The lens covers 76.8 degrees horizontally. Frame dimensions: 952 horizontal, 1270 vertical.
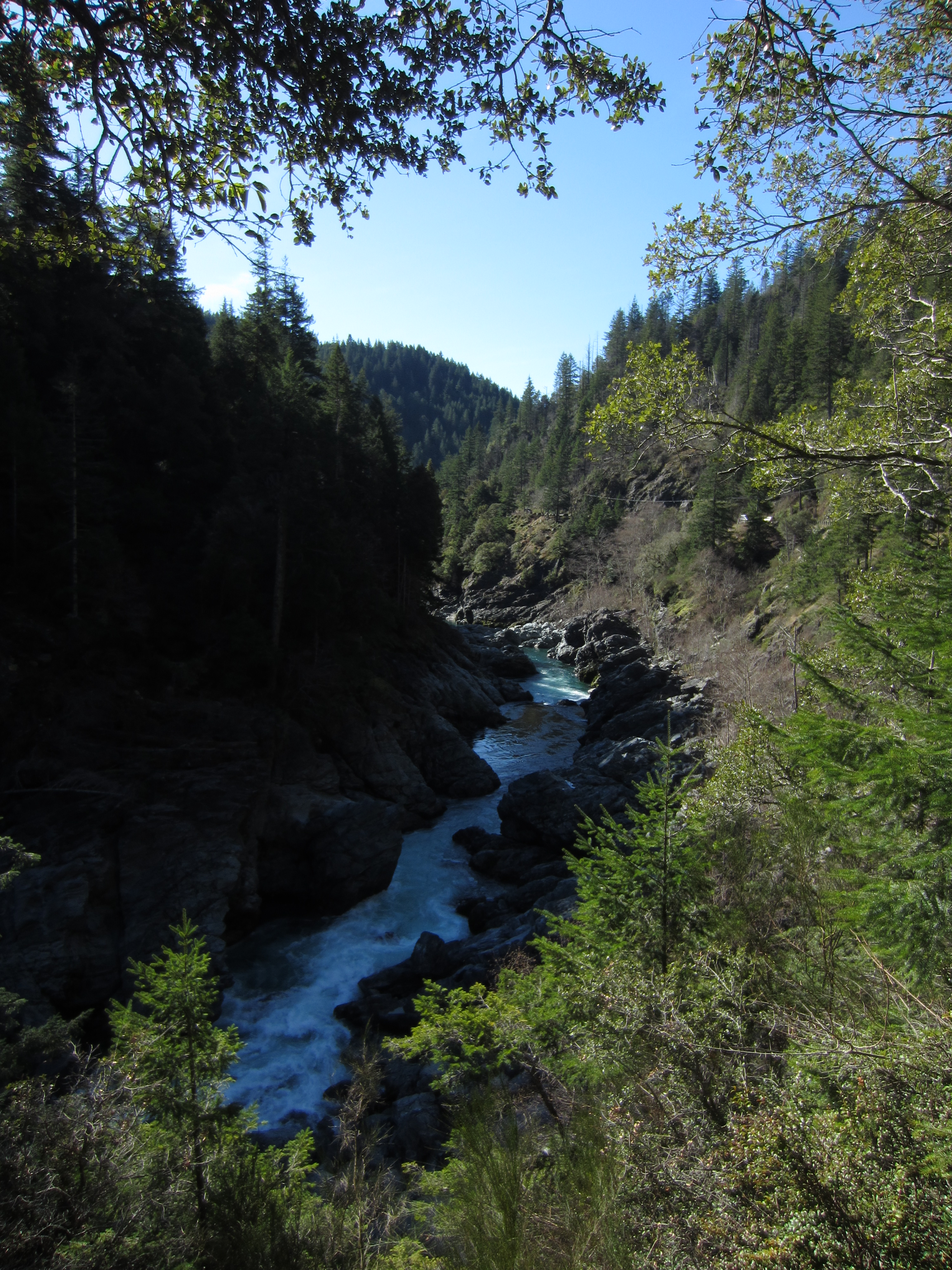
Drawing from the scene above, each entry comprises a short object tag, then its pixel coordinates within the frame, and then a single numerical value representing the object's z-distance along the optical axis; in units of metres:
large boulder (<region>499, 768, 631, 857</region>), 19.58
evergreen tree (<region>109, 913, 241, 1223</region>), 5.62
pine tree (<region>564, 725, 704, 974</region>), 6.33
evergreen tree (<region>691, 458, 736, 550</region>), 45.16
